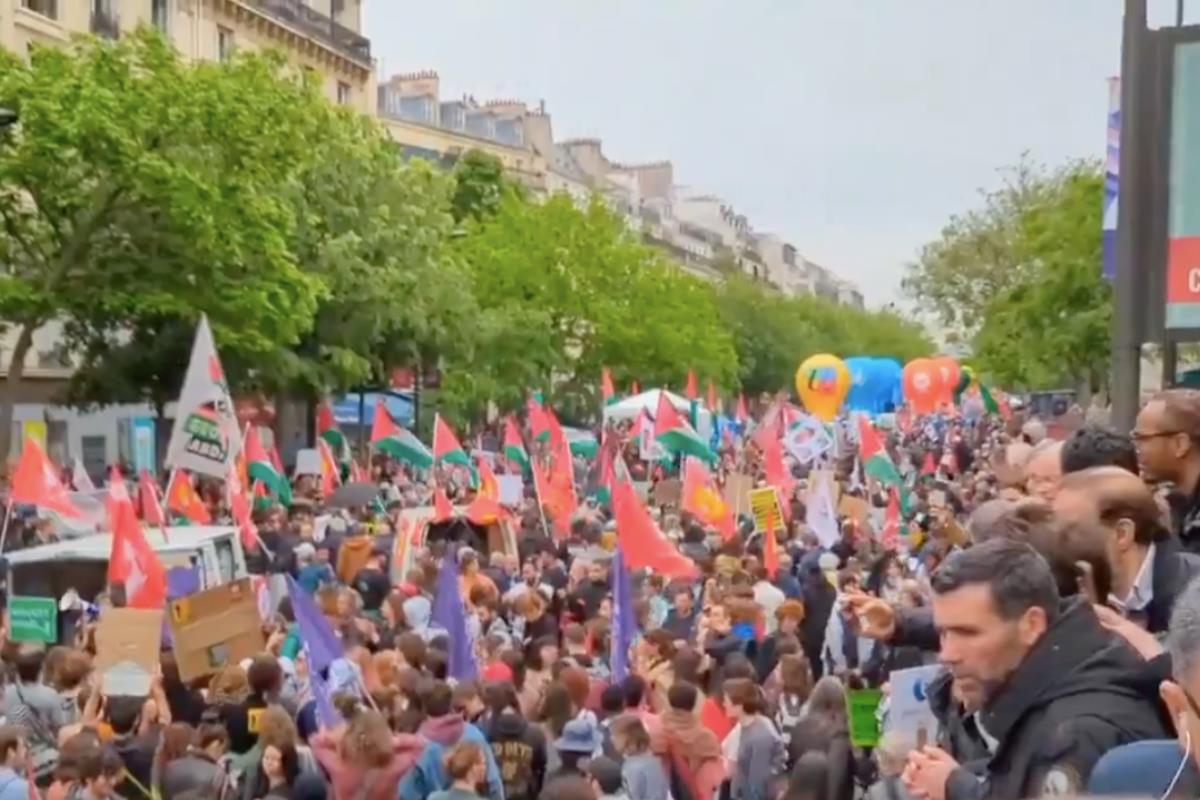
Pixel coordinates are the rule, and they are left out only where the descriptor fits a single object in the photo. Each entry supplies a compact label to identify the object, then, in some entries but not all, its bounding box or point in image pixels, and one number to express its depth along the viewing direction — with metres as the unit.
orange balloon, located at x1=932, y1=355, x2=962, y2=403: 55.53
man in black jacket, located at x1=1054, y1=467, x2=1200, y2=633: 4.59
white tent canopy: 35.22
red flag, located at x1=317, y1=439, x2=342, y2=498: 23.56
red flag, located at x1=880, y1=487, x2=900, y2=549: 17.36
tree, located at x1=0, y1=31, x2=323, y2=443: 28.22
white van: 14.90
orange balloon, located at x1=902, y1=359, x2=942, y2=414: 55.31
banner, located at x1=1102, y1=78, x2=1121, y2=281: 11.70
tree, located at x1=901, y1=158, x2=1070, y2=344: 53.84
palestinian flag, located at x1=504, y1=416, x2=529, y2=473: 26.41
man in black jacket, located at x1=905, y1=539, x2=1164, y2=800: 3.42
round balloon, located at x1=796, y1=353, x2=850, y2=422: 51.78
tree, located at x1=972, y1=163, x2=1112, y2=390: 41.44
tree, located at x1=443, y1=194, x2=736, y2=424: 52.53
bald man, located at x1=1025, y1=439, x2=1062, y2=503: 6.02
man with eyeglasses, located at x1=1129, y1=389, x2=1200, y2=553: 5.83
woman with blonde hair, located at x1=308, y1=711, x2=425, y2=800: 7.20
